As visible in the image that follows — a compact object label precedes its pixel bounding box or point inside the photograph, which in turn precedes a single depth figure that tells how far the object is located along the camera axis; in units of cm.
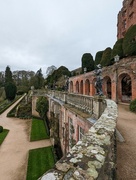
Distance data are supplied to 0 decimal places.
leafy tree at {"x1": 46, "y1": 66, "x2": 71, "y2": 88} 4206
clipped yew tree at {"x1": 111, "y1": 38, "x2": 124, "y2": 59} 2188
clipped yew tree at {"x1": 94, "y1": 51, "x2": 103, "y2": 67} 3000
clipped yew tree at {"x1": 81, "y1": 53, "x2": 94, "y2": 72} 3206
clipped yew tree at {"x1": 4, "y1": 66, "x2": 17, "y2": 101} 3967
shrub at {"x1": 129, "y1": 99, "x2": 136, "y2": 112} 953
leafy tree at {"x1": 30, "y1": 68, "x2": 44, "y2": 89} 4792
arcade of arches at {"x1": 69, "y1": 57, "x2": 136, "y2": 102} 1321
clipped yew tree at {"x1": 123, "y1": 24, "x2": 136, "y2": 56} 1914
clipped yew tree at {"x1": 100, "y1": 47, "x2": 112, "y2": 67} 2419
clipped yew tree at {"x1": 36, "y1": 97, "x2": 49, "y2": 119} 1806
